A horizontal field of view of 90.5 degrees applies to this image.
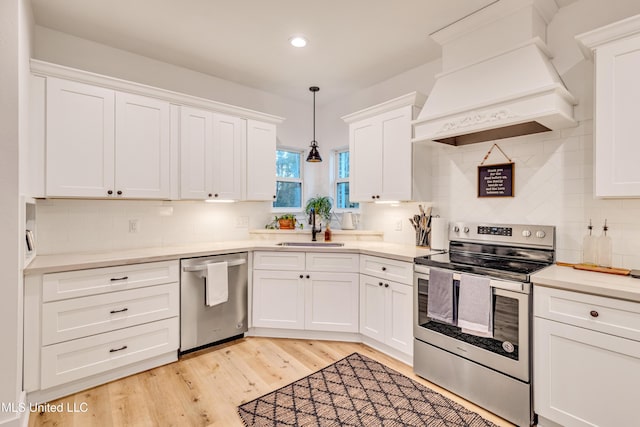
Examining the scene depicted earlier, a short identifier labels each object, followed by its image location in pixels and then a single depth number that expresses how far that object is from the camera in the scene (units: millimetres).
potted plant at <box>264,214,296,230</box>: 3869
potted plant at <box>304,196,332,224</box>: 3973
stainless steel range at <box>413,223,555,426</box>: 1887
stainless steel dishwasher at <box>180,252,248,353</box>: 2689
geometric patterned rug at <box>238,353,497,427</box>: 1919
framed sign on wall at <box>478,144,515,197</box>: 2520
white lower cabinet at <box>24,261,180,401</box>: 2049
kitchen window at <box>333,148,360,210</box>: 4223
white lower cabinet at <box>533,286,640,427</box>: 1543
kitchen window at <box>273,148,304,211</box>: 4227
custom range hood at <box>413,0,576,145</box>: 2045
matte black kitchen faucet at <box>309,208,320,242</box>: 3654
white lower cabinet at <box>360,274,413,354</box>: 2561
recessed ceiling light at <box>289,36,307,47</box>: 2707
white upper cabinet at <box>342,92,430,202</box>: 2932
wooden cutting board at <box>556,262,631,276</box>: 1839
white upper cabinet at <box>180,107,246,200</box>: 2982
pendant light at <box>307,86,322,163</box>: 3705
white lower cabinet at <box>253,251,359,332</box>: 3004
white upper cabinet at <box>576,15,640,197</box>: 1729
